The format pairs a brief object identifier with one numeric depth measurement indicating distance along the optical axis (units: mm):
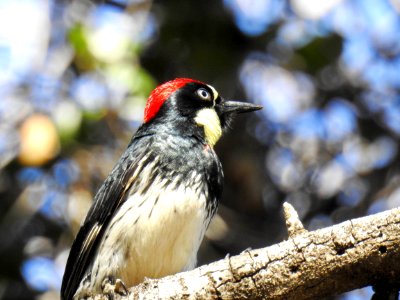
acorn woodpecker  8367
